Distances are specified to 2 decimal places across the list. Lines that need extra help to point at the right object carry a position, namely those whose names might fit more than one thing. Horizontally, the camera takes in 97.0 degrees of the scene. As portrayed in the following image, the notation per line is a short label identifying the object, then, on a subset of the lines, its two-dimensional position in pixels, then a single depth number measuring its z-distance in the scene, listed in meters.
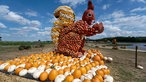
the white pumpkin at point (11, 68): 2.50
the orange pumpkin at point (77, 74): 2.14
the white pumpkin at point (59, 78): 2.02
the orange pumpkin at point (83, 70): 2.29
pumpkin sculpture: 3.48
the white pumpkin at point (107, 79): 2.08
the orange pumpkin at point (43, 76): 2.12
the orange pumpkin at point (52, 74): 2.11
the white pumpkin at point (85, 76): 2.08
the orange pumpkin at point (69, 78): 2.00
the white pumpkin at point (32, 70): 2.30
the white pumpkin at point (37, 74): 2.18
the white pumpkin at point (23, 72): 2.31
